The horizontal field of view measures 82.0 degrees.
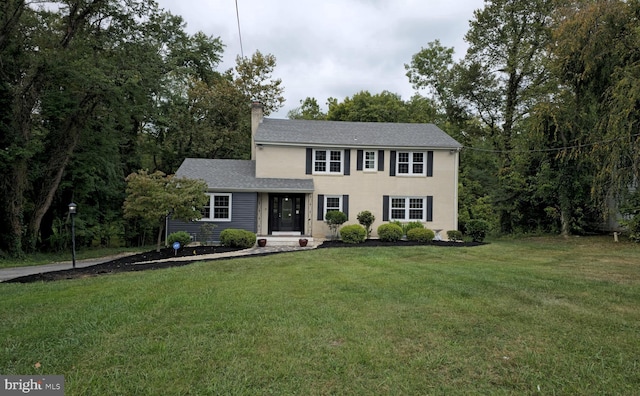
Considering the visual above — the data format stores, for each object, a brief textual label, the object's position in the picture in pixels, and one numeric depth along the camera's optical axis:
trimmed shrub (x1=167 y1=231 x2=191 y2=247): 14.96
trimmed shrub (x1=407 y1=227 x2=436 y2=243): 16.86
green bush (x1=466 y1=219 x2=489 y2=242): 18.16
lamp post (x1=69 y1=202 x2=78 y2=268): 11.16
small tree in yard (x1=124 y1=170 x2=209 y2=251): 13.34
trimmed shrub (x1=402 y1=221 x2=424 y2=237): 17.58
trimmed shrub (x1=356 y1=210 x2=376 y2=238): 17.69
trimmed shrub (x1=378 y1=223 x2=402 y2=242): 16.78
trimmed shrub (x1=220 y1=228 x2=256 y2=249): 15.33
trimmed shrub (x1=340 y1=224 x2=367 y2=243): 16.23
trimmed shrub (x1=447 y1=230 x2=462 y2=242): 17.98
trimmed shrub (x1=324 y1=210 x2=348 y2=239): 17.42
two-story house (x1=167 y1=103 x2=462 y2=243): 18.42
